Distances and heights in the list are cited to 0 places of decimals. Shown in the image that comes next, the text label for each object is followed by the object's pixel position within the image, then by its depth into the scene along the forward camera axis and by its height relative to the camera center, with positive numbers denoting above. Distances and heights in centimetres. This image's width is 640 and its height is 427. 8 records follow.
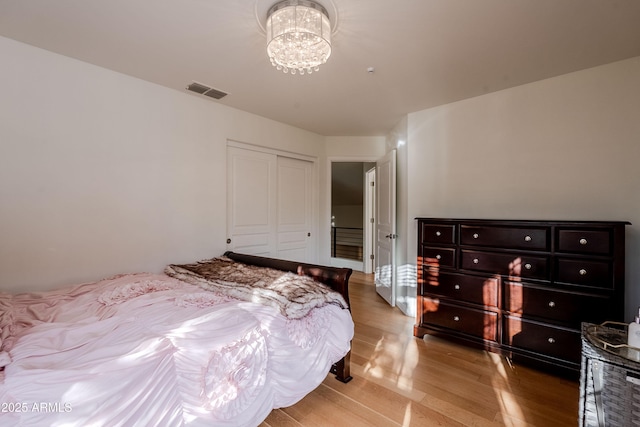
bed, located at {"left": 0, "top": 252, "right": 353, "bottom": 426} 96 -57
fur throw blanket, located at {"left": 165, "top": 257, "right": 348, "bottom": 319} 170 -50
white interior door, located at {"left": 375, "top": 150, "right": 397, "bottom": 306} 369 -18
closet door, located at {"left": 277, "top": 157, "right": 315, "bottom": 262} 401 +6
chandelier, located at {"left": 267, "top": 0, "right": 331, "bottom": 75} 160 +104
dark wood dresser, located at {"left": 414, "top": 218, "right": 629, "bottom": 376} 201 -56
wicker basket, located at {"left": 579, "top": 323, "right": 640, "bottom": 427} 123 -77
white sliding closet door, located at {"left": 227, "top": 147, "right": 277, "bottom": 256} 341 +16
